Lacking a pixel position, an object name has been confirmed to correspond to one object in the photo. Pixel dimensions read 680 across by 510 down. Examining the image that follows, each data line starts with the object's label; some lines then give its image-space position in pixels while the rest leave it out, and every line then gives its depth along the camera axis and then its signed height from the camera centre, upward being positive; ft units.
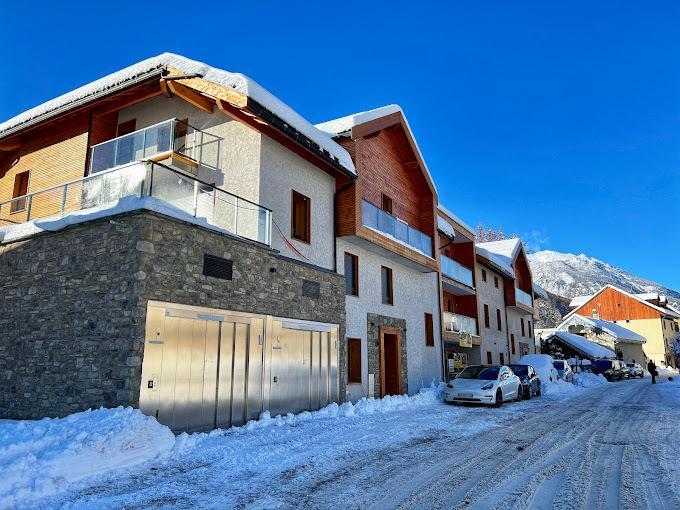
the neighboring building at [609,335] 179.93 +9.51
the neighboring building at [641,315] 210.59 +19.96
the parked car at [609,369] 127.54 -2.09
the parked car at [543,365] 83.87 -0.69
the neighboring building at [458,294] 79.97 +12.27
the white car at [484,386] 52.90 -2.71
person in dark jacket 107.05 -1.87
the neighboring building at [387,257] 55.21 +13.00
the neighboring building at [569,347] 154.10 +4.40
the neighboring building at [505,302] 100.32 +13.03
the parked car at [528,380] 63.67 -2.50
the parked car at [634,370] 143.93 -2.75
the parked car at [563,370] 98.89 -1.81
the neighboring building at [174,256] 31.01 +7.59
